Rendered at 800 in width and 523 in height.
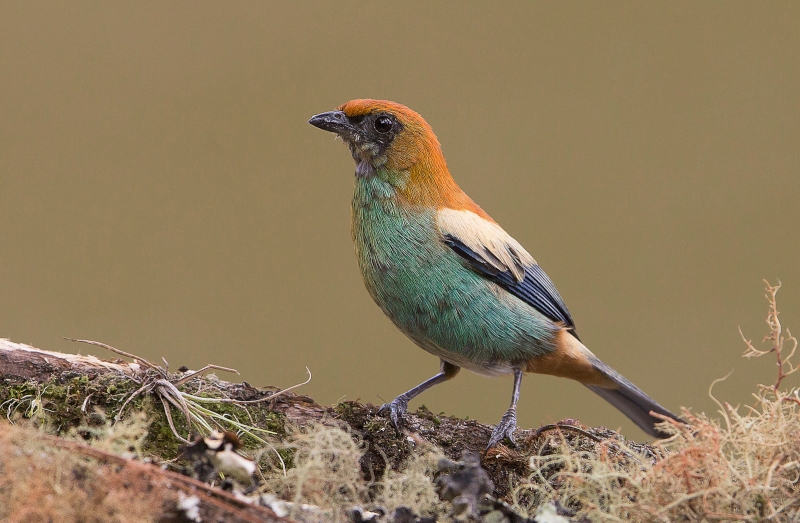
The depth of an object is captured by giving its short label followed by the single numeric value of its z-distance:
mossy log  5.76
